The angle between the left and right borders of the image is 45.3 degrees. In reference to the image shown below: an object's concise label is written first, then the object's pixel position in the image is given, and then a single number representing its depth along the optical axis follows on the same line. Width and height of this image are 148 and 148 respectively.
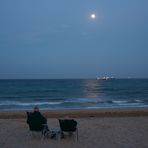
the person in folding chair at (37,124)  5.73
